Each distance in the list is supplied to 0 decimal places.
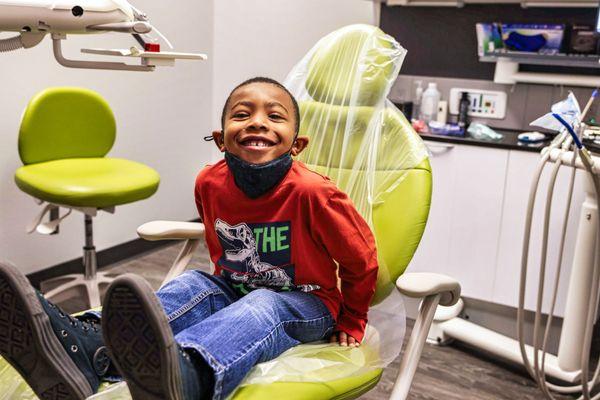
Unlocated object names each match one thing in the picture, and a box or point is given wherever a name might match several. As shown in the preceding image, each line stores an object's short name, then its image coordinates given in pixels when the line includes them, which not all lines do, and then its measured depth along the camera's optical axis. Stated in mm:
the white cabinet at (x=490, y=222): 2457
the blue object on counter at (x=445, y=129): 2693
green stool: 2355
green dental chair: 1474
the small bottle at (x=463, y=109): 2895
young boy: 1082
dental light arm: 1014
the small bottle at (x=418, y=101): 2980
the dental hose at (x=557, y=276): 1797
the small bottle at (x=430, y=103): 2926
